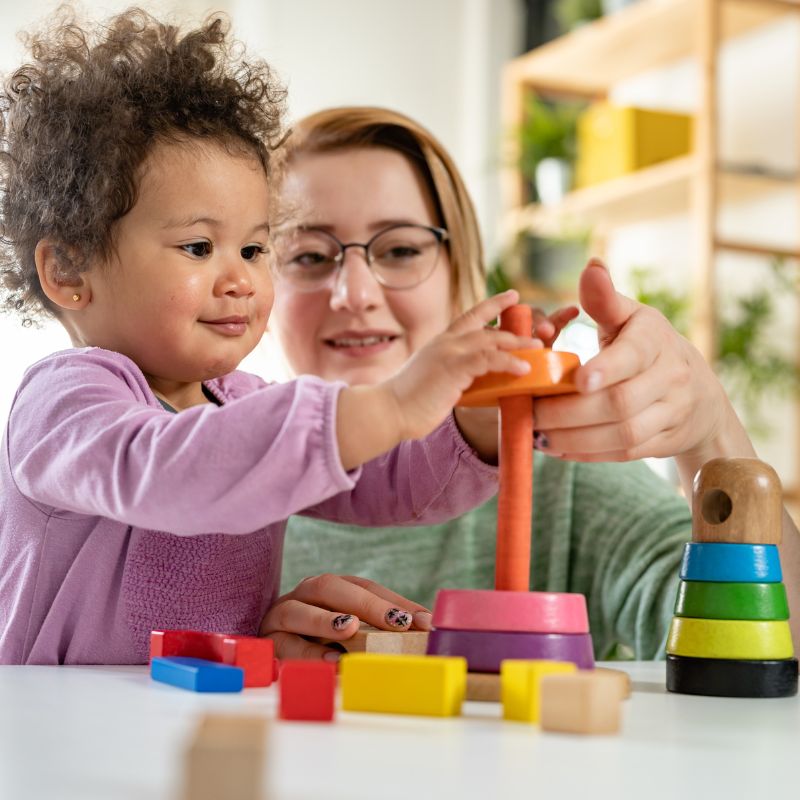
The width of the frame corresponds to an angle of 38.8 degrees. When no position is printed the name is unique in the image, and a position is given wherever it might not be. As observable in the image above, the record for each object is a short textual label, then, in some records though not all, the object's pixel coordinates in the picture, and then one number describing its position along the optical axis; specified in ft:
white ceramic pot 11.55
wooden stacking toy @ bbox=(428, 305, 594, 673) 2.25
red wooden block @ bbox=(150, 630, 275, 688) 2.41
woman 4.93
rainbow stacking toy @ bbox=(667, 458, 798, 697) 2.45
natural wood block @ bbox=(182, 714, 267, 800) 1.19
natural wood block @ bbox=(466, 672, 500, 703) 2.22
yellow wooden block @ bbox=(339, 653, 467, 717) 2.00
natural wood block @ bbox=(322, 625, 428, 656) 2.62
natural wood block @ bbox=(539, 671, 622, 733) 1.84
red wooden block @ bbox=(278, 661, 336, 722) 1.91
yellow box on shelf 10.44
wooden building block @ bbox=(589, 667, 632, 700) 2.00
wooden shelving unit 9.43
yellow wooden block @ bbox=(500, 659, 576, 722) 1.97
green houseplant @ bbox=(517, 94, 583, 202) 11.49
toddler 2.87
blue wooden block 2.27
